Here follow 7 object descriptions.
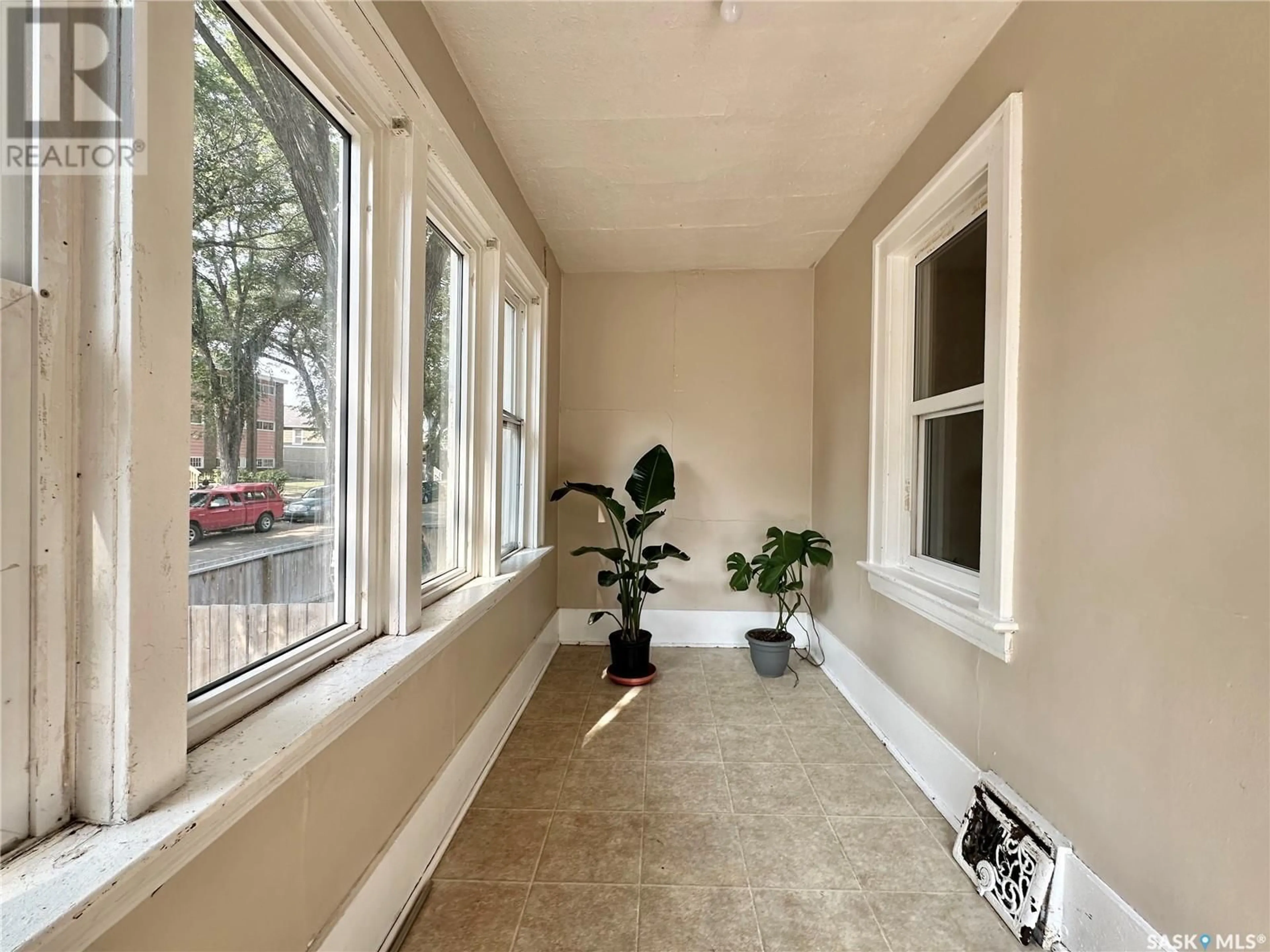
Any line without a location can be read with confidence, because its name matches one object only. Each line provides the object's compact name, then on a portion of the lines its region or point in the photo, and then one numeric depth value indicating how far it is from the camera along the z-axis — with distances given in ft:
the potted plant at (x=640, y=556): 9.47
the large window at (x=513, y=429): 8.98
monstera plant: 9.52
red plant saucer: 9.23
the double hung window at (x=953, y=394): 4.84
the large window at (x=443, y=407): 5.87
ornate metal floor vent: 4.10
